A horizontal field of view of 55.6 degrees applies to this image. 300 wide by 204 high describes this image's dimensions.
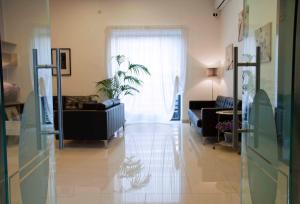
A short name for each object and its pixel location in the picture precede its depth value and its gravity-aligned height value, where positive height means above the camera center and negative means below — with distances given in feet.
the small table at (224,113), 15.50 -1.21
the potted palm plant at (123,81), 25.55 +1.03
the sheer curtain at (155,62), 26.45 +2.84
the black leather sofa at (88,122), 16.28 -1.70
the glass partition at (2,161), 4.25 -1.03
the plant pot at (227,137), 15.71 -2.50
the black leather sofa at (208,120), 16.79 -1.67
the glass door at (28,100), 4.68 -0.15
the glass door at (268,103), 4.54 -0.20
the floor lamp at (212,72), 25.35 +1.83
